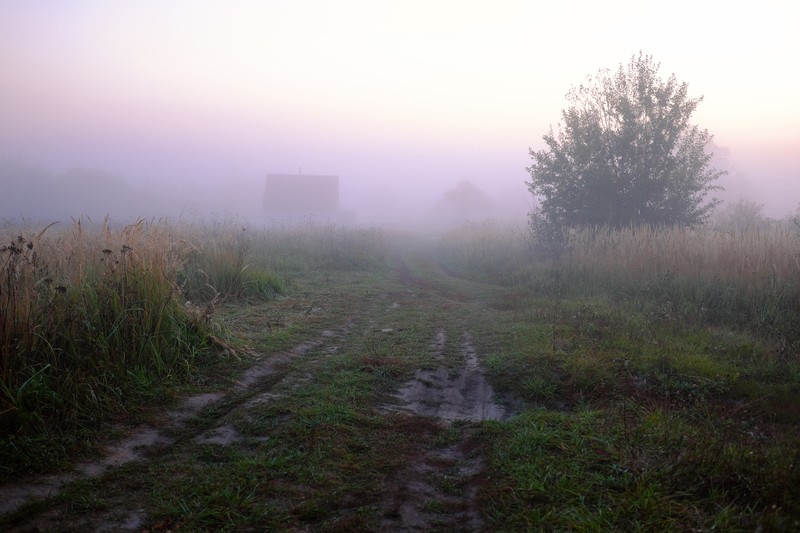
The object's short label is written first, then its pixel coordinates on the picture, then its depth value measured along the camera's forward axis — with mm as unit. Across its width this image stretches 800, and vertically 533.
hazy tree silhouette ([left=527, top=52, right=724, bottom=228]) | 14438
